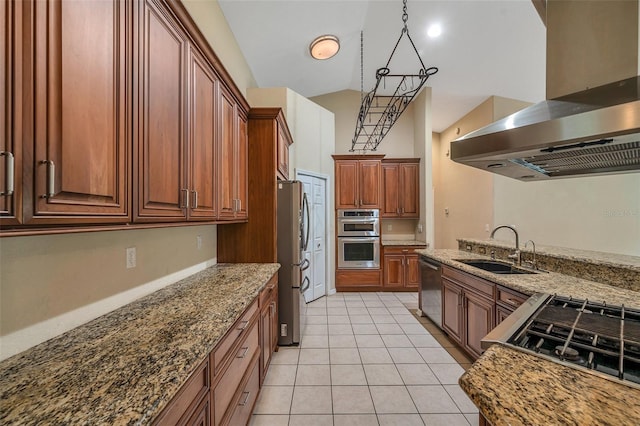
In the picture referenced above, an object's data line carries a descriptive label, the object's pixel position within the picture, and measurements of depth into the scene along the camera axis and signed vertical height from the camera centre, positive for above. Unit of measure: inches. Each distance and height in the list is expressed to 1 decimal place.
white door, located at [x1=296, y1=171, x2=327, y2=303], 163.2 -14.9
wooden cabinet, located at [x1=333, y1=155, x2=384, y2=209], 191.2 +23.0
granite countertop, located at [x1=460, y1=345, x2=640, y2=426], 24.7 -19.7
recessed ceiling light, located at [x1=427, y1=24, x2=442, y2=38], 133.1 +96.5
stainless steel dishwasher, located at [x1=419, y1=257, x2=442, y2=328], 120.3 -38.6
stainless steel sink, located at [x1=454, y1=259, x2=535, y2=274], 103.4 -22.4
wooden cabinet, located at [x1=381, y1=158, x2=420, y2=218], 201.3 +20.4
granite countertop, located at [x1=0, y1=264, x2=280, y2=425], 26.0 -20.0
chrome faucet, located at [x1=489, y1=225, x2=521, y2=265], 99.5 -17.2
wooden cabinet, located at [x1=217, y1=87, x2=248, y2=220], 77.2 +17.7
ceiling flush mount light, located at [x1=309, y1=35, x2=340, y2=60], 138.5 +92.9
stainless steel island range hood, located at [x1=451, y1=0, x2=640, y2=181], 46.8 +21.5
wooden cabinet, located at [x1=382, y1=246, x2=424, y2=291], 187.2 -41.0
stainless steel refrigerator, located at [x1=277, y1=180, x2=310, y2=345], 105.7 -20.2
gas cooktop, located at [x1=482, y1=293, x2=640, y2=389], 33.4 -19.6
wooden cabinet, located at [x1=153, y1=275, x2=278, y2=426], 35.0 -30.5
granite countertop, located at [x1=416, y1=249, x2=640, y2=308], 61.1 -20.3
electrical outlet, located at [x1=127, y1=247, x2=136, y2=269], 56.6 -9.9
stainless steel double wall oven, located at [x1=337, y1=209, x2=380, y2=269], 188.9 -19.2
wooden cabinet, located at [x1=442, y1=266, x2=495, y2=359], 87.0 -36.0
